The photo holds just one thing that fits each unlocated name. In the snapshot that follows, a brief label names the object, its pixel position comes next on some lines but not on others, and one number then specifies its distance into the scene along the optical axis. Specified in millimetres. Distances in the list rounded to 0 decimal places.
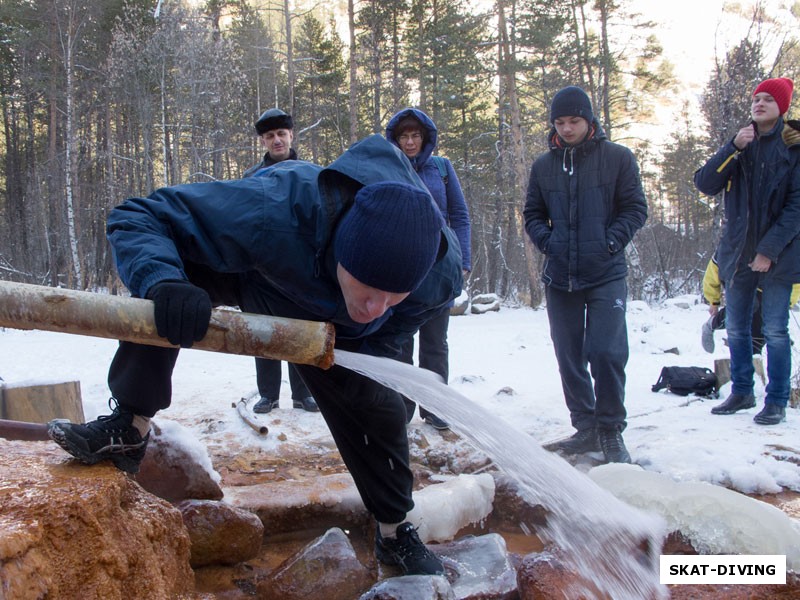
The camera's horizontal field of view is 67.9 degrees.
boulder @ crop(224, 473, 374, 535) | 2490
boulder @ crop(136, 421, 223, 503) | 2385
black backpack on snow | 4660
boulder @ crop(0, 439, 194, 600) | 1355
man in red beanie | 3689
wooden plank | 3324
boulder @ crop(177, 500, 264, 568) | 2135
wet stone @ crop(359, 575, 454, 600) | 1899
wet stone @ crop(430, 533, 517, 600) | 1999
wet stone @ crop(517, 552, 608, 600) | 1906
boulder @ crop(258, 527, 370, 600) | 1978
